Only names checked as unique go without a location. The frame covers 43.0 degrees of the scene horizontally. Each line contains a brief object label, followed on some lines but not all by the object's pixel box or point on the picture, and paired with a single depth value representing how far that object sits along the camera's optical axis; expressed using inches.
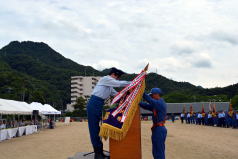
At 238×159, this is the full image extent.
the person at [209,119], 1138.0
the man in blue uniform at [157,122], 210.4
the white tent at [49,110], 1159.2
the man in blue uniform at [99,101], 214.1
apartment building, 4249.5
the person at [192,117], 1320.4
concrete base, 237.2
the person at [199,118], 1226.7
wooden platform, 198.7
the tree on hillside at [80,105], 3063.5
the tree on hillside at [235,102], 2810.0
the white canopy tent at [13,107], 701.5
